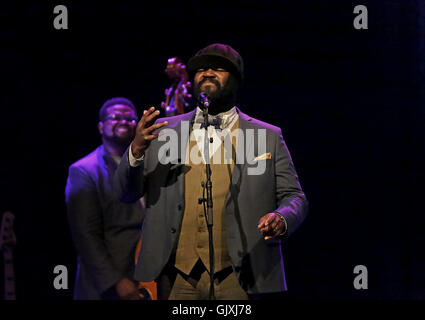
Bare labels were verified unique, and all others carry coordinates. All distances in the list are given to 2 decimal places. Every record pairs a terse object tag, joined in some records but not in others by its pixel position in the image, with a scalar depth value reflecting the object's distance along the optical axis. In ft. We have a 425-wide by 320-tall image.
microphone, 16.79
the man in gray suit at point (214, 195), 17.06
